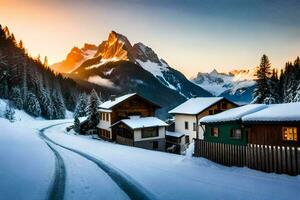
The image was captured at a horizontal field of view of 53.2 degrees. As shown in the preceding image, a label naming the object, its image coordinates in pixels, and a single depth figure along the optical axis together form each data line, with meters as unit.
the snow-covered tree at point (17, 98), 95.94
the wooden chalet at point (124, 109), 59.88
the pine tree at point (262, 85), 63.54
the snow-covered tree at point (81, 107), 93.19
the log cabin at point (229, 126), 26.62
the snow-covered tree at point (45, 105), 108.12
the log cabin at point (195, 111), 57.47
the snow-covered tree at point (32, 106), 100.06
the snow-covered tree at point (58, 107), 116.79
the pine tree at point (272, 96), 61.25
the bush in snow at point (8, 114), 71.75
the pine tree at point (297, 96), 61.25
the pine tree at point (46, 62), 177.25
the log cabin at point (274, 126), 22.45
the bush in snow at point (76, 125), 68.43
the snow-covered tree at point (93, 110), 69.00
